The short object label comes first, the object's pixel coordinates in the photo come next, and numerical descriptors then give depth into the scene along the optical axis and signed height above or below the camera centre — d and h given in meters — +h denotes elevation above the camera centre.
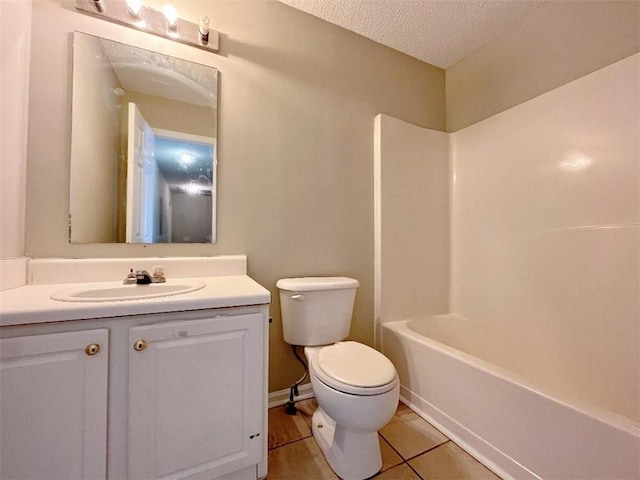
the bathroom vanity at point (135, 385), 0.71 -0.44
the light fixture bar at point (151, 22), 1.17 +1.04
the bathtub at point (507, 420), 0.84 -0.71
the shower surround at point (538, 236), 1.24 +0.04
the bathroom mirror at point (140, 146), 1.16 +0.46
